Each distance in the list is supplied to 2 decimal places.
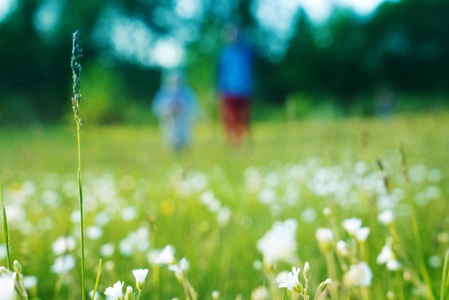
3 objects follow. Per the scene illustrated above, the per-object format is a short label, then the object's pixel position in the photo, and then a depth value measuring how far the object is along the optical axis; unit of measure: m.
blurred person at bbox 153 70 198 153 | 8.77
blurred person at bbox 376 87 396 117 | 19.71
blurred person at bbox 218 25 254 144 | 8.90
